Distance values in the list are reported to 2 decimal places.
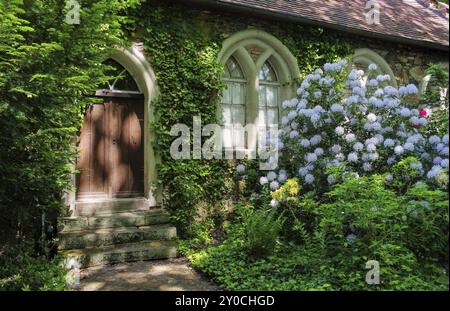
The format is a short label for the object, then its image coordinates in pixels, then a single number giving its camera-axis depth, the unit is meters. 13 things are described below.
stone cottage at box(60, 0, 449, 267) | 6.24
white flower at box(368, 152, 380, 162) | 6.02
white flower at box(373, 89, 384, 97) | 6.68
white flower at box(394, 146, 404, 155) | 5.88
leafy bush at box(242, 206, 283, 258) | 5.20
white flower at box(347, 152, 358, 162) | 6.04
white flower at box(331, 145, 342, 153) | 6.31
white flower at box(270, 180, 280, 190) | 6.62
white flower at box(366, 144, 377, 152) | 6.02
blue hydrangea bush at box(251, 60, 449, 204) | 6.05
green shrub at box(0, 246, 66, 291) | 4.36
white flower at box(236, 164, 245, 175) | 7.35
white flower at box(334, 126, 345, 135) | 6.32
